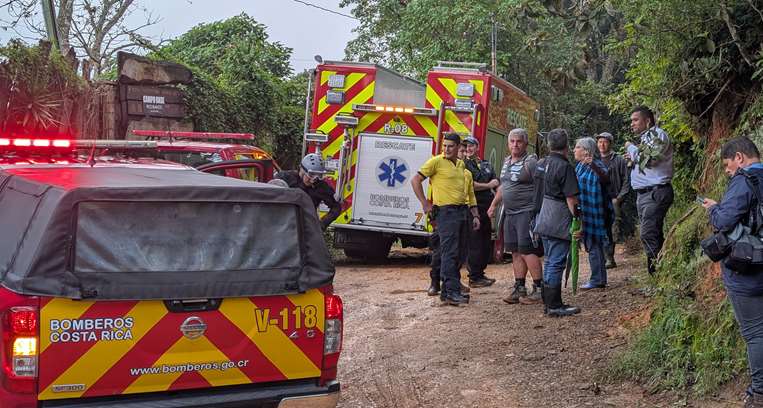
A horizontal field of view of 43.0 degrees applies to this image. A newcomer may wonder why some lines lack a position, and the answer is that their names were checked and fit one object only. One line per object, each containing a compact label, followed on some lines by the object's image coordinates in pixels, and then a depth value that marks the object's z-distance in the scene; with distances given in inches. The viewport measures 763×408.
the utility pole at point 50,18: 554.9
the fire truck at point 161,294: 168.7
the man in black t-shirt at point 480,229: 423.5
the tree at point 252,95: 624.7
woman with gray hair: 391.2
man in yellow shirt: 368.2
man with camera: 209.9
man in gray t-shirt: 367.9
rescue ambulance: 510.9
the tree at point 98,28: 779.4
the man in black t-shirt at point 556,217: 335.0
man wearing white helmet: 381.1
